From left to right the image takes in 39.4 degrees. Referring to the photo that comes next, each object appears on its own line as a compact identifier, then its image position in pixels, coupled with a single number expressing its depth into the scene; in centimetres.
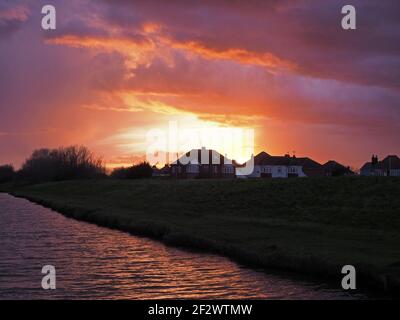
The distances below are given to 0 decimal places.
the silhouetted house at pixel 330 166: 15526
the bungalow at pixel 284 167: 14891
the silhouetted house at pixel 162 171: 18800
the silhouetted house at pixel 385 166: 14575
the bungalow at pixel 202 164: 15175
